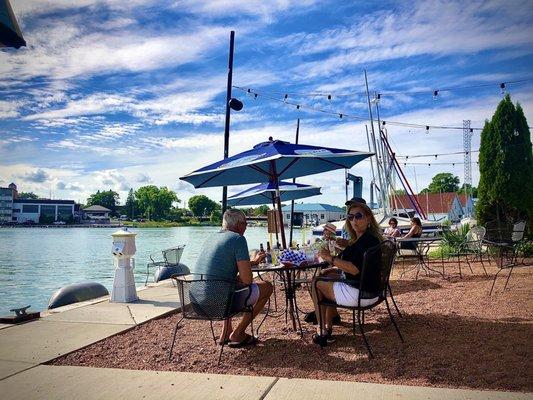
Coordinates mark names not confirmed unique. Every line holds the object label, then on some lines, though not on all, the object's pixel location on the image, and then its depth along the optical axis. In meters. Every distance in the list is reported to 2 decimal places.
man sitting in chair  4.34
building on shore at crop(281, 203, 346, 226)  100.50
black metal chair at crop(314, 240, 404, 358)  4.14
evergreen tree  12.30
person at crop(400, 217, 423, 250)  9.80
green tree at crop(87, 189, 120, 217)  158.84
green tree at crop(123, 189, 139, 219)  134.38
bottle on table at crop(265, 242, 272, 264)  5.17
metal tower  48.29
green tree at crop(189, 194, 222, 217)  138.00
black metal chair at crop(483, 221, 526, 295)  7.66
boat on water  19.19
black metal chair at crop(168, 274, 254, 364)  4.16
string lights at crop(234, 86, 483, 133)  17.06
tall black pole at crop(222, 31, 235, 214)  11.21
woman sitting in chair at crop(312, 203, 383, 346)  4.22
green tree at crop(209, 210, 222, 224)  125.86
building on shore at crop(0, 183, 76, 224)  132.12
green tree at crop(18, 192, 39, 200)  157.10
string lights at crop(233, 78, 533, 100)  13.81
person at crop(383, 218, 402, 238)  11.77
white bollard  7.22
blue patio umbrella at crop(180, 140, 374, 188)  5.91
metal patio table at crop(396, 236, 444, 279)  8.45
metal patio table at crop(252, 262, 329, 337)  4.73
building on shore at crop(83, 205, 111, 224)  141.36
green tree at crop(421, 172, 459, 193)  101.00
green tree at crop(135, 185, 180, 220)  128.62
